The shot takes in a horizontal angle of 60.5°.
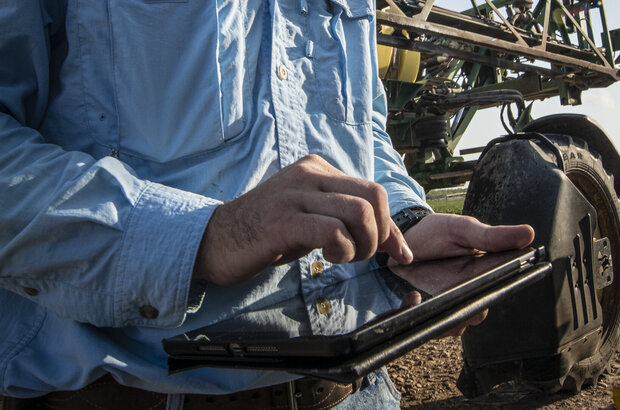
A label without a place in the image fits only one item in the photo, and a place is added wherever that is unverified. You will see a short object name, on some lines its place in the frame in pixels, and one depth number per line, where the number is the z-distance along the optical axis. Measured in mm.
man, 691
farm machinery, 2090
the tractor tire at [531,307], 2082
